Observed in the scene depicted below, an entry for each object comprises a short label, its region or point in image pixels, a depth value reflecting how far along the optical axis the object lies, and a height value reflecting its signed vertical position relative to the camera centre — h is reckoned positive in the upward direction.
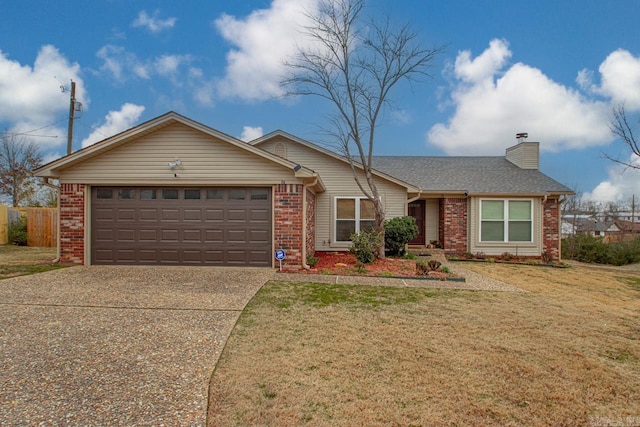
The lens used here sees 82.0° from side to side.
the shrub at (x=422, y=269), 9.36 -1.41
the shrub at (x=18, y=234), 16.77 -1.06
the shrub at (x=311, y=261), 10.26 -1.38
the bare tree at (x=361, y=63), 11.89 +4.93
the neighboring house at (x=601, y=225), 39.28 -1.29
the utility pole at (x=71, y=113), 17.39 +4.67
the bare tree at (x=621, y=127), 7.94 +1.99
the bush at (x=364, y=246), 10.67 -0.96
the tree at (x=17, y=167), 23.03 +2.80
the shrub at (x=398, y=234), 12.73 -0.70
